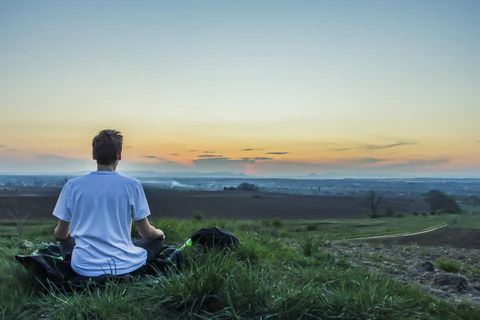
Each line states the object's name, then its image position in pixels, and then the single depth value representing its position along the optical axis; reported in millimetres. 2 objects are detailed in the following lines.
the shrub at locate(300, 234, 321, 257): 6773
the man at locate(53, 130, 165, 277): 3900
